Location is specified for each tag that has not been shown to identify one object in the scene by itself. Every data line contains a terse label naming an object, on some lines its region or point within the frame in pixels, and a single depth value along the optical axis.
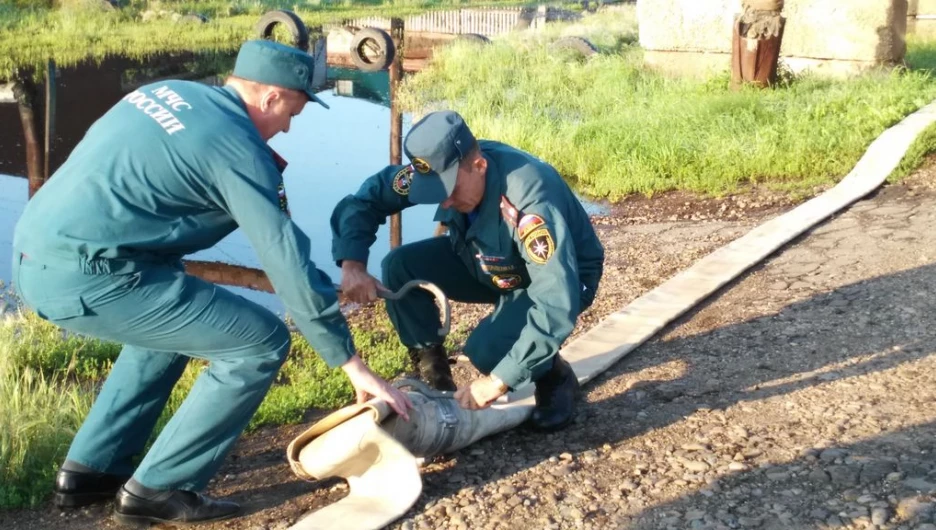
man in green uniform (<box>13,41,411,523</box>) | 3.28
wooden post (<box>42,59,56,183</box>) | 10.54
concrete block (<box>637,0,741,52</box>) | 12.71
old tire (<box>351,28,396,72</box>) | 17.80
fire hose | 3.64
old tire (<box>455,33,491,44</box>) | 17.69
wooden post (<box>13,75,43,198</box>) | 10.00
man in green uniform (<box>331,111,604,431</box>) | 3.85
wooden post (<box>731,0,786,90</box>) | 10.94
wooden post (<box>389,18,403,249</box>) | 8.27
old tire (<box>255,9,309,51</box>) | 17.14
